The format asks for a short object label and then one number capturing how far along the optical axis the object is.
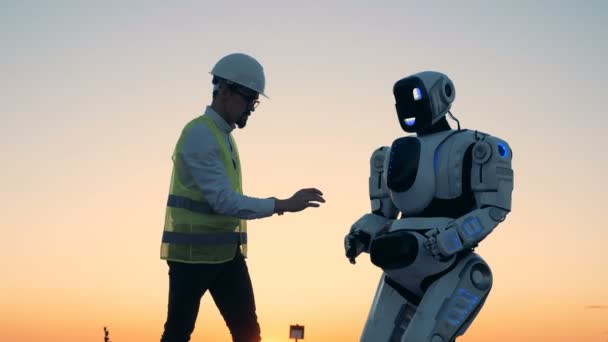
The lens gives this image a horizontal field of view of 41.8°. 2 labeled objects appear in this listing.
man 6.66
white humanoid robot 6.85
